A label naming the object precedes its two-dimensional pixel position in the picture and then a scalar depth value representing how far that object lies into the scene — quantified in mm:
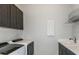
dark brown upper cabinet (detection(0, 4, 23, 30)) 1111
